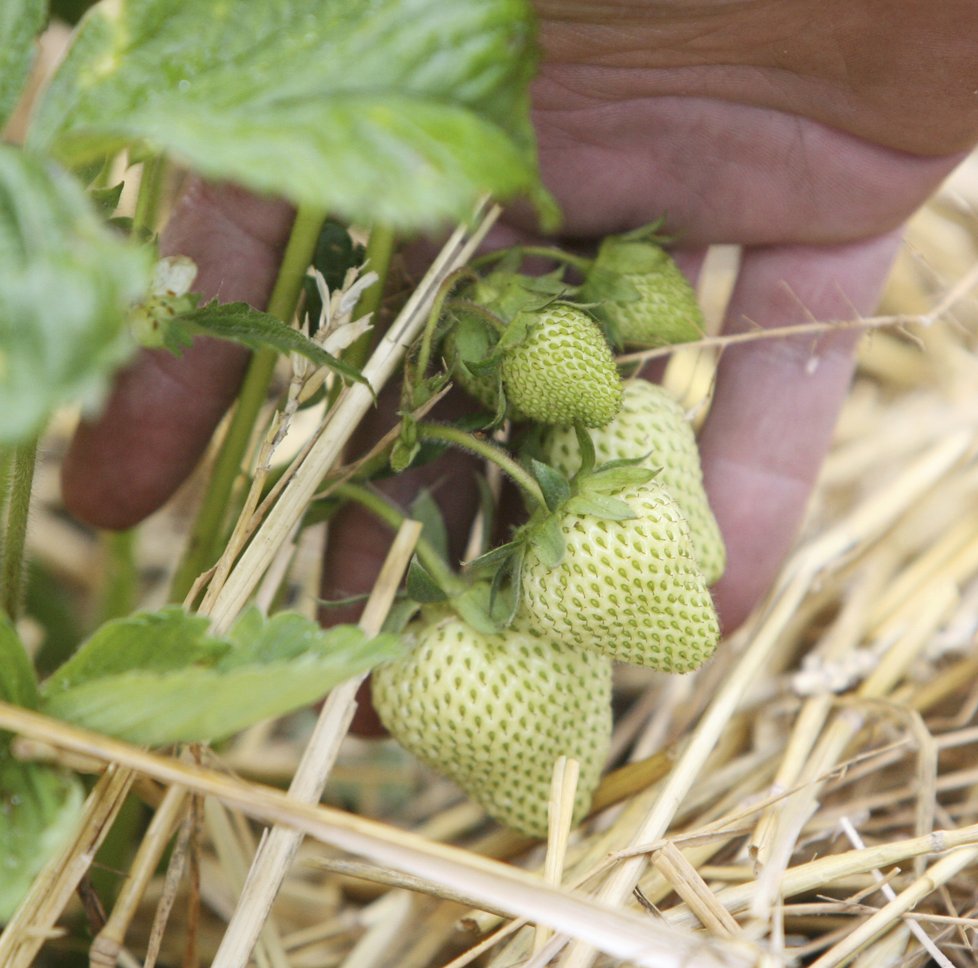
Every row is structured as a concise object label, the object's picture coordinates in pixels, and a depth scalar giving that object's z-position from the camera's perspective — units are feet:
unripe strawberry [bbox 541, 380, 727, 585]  1.06
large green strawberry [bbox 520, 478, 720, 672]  1.01
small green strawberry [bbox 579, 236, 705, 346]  1.08
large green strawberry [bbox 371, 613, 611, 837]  1.03
